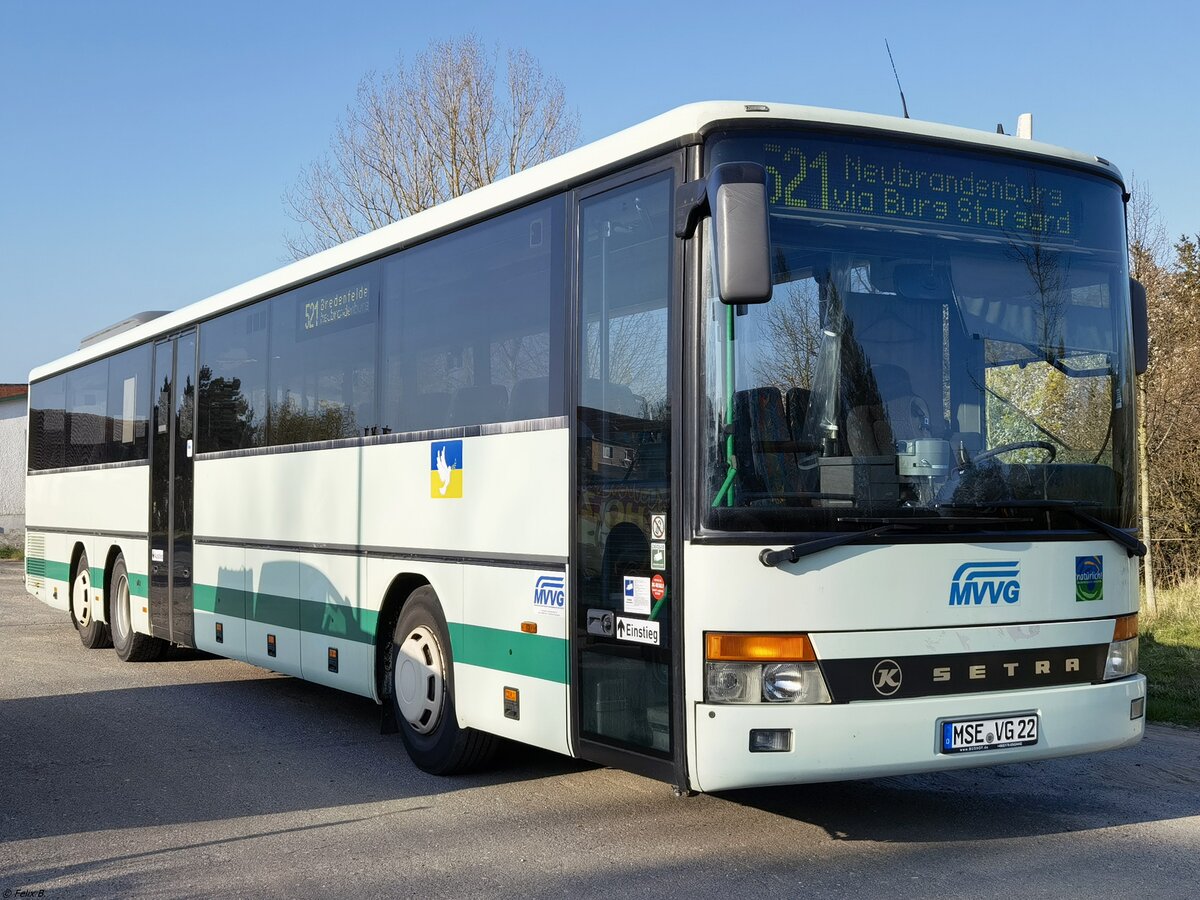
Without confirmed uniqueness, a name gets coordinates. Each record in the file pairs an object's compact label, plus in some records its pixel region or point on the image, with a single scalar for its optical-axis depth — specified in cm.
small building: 4544
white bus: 589
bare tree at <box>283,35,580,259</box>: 2839
